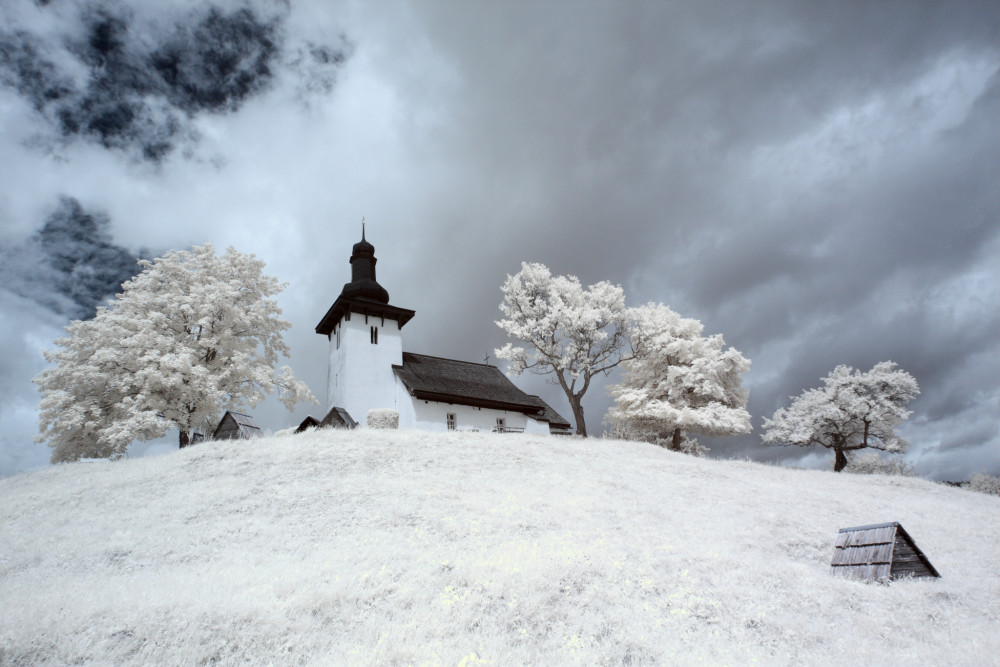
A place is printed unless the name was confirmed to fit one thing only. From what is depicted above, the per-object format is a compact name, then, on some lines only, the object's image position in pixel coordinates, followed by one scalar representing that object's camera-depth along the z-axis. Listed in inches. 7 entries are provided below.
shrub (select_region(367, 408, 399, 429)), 1109.7
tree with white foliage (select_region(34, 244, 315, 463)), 914.1
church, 1256.8
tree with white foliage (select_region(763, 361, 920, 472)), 1397.6
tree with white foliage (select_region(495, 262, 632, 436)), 1352.1
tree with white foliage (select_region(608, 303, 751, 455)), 1357.0
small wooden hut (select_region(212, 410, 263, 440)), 945.5
